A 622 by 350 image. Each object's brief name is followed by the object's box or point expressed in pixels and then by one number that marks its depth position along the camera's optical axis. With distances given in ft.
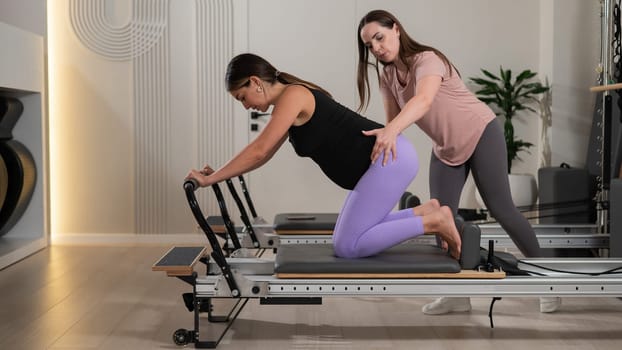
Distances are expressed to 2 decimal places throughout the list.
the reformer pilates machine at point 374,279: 9.70
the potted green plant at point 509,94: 19.40
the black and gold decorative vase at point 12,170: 16.84
